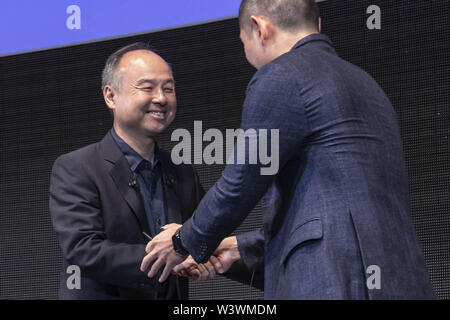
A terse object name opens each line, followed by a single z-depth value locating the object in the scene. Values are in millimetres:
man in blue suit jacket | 4465
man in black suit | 4844
